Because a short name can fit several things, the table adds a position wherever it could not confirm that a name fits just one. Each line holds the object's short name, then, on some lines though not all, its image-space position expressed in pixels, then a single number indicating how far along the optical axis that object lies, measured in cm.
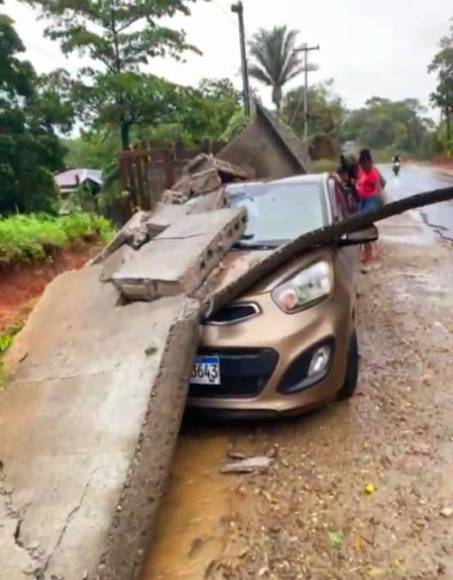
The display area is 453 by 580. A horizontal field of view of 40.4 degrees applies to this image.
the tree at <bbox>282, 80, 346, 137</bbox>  4203
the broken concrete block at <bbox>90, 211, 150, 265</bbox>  502
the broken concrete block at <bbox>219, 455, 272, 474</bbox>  348
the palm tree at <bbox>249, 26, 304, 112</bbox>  4059
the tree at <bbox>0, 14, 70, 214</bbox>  1252
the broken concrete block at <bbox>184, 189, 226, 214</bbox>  537
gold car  358
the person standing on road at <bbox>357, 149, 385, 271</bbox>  913
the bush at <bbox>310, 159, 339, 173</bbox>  2408
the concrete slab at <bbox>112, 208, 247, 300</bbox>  377
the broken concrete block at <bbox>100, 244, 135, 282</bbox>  450
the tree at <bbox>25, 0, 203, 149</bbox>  1466
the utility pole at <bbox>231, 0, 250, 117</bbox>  1841
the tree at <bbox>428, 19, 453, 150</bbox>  4207
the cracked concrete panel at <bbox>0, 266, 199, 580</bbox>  246
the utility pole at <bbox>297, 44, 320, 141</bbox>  3999
